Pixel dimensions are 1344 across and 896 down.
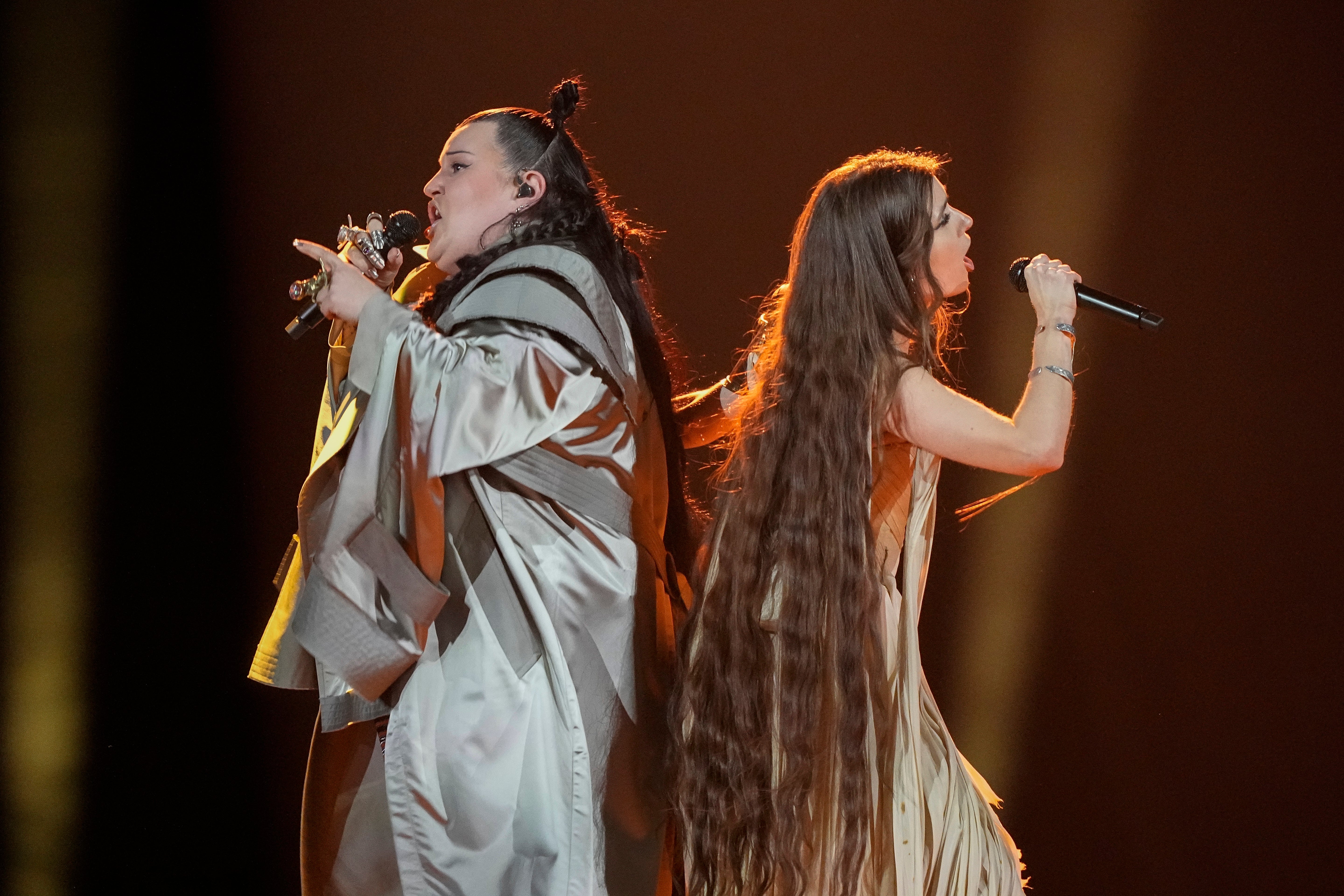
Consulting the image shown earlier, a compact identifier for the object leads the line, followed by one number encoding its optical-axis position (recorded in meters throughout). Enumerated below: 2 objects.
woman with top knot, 14.03
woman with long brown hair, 14.01
